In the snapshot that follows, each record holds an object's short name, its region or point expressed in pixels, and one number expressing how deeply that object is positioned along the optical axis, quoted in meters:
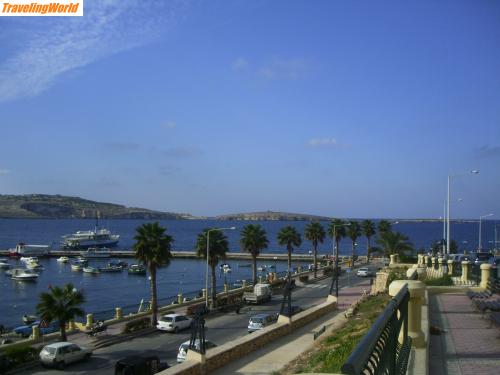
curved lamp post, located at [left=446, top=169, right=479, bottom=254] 43.26
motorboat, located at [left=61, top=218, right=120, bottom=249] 159.50
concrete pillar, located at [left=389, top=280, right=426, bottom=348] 9.66
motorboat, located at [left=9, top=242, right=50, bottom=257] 133.88
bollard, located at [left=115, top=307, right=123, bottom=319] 42.25
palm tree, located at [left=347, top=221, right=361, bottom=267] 93.73
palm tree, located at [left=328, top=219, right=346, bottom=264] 82.06
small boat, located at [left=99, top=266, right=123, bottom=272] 107.75
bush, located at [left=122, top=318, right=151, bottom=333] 37.66
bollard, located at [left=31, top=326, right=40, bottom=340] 34.50
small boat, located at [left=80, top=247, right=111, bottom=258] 137.77
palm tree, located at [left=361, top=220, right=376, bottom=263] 94.75
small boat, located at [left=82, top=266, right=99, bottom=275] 103.38
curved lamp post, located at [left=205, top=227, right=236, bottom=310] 48.93
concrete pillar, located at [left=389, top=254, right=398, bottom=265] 51.16
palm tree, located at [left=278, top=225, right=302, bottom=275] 73.50
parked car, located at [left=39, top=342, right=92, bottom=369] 28.11
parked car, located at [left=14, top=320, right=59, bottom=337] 39.19
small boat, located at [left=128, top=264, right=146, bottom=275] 104.38
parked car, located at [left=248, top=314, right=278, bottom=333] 35.16
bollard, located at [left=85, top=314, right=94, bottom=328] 38.94
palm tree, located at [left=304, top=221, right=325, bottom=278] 78.76
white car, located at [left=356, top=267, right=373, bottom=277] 70.06
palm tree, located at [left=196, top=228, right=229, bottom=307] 52.62
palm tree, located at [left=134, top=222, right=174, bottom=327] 42.25
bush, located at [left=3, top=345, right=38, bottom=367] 28.20
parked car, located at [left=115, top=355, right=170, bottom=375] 21.30
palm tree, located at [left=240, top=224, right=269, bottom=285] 63.81
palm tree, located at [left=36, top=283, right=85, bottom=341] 32.21
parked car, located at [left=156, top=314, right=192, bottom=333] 37.81
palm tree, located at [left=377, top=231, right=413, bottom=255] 67.62
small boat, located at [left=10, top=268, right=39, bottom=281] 92.38
